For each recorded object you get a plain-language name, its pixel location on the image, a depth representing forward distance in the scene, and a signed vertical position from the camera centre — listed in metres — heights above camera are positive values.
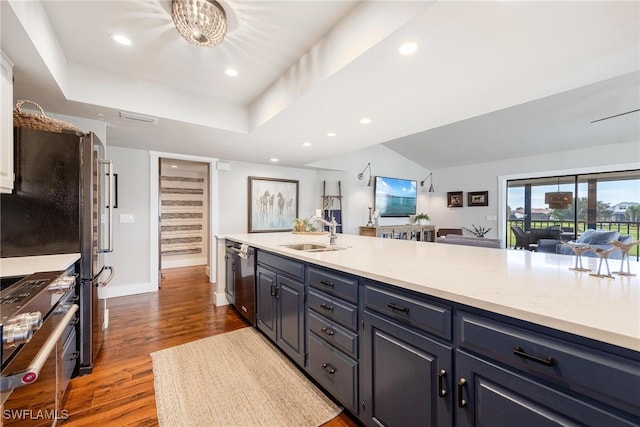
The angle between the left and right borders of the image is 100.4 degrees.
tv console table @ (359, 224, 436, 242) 5.65 -0.43
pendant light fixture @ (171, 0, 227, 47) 1.46 +1.10
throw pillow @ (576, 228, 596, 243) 4.18 -0.36
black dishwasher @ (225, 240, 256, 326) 2.69 -0.74
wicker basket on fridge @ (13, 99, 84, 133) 1.74 +0.60
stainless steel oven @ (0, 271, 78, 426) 0.86 -0.54
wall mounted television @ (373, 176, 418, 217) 6.25 +0.42
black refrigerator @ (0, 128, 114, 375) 1.73 +0.03
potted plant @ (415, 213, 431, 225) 6.65 -0.15
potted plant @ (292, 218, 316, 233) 3.63 -0.18
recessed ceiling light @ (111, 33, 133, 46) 1.83 +1.21
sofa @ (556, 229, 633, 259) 3.82 -0.35
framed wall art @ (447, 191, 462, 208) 6.91 +0.37
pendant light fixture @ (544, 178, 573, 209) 5.45 +0.30
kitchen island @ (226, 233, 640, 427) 0.74 -0.46
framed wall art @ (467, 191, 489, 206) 6.43 +0.37
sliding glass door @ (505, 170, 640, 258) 4.80 +0.18
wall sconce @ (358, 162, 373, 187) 5.89 +0.82
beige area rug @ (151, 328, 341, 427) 1.57 -1.20
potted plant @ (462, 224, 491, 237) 6.41 -0.42
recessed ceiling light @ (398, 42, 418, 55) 1.41 +0.90
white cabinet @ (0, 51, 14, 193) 1.48 +0.49
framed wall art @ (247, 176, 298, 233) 4.99 +0.17
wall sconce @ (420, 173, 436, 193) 7.40 +0.90
